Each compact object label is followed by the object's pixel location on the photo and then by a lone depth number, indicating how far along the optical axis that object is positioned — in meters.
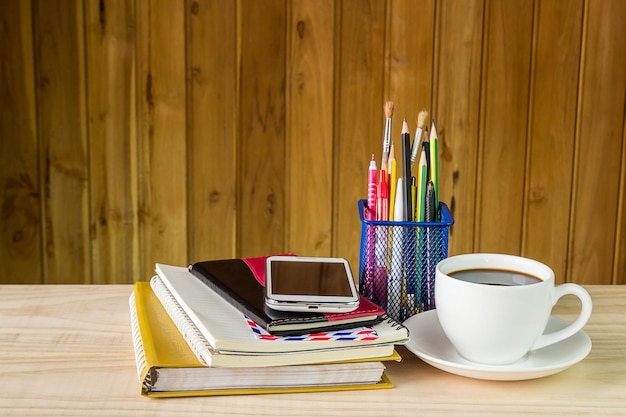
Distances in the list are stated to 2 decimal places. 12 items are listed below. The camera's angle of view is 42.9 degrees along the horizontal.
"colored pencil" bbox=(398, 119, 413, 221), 0.92
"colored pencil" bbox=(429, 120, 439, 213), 0.94
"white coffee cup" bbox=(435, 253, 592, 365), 0.75
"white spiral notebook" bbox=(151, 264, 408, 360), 0.73
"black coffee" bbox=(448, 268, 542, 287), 0.82
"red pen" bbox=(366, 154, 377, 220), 0.95
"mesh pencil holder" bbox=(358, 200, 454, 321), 0.93
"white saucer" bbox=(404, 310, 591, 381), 0.76
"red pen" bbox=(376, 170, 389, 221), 0.93
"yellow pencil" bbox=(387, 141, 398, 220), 0.93
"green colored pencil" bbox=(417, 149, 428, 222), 0.93
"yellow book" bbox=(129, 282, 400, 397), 0.73
